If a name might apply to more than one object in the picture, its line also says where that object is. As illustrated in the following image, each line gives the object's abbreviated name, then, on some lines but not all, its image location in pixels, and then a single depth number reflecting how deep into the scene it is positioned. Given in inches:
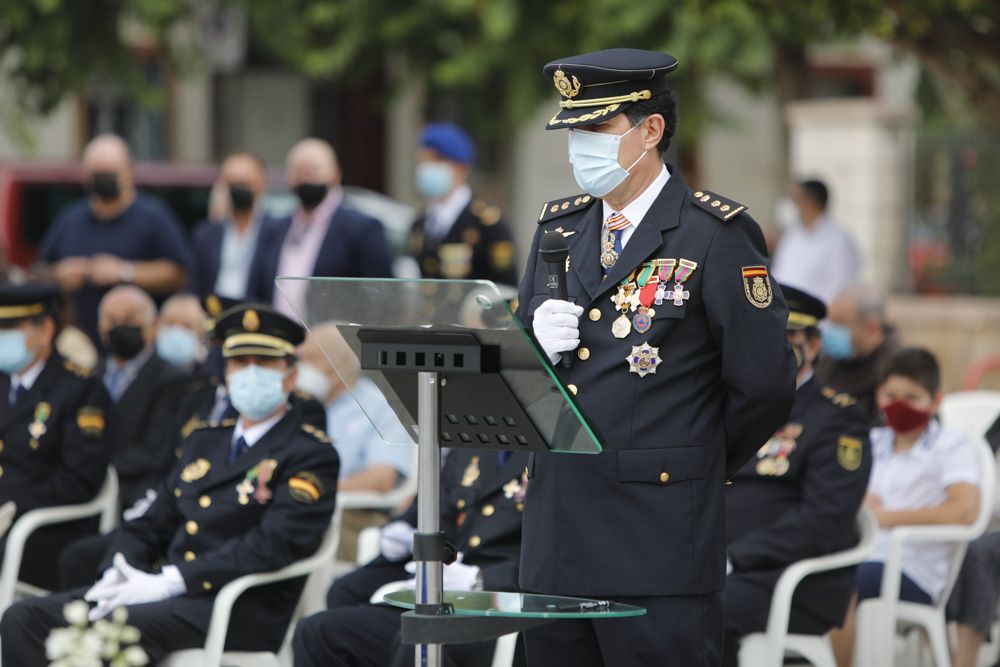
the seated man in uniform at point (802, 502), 416.8
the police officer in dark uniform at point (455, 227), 675.4
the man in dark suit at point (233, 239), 744.3
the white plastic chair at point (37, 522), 484.7
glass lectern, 259.4
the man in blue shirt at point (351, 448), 535.5
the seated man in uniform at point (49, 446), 513.7
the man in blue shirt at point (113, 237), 759.1
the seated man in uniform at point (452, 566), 404.2
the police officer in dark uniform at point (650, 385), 289.6
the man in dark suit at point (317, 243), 690.2
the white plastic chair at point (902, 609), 445.7
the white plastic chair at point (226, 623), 408.5
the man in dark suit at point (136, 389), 544.7
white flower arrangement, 252.4
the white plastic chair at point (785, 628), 411.8
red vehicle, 1110.4
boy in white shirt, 462.3
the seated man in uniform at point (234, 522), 417.1
